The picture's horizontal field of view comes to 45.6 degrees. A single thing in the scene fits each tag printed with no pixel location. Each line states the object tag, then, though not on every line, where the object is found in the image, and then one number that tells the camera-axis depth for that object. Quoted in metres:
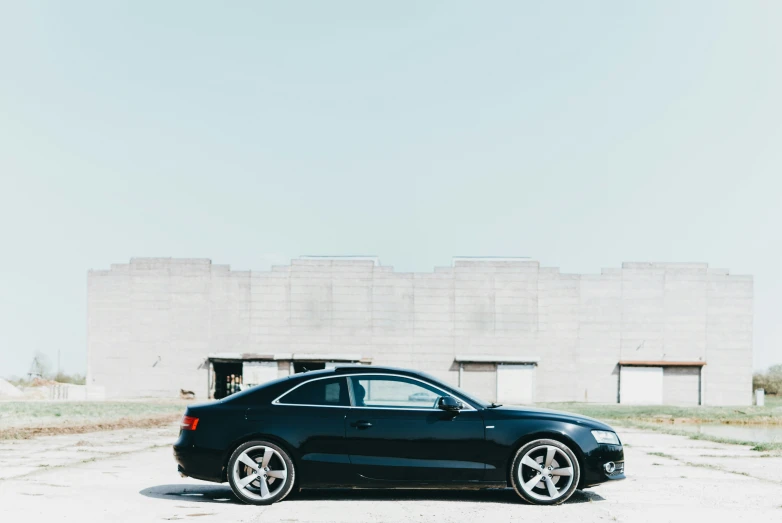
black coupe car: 9.91
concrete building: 70.44
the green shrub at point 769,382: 95.52
